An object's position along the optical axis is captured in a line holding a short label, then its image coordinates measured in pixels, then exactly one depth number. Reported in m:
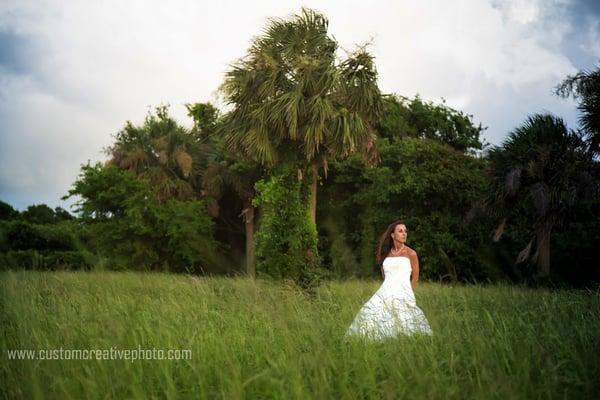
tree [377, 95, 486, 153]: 27.16
